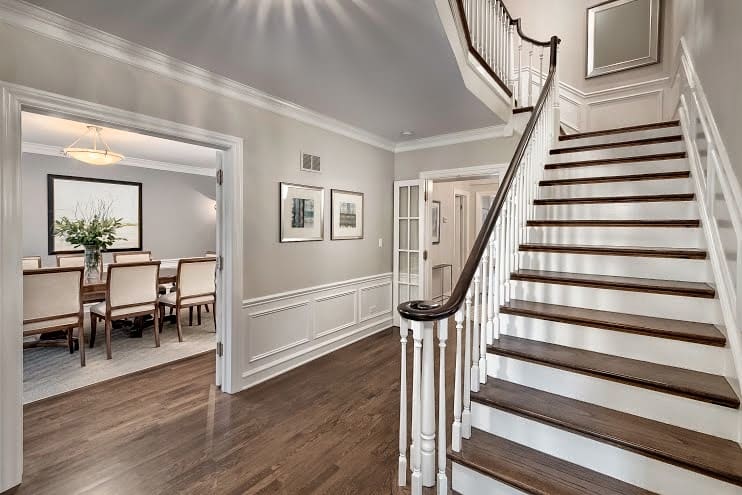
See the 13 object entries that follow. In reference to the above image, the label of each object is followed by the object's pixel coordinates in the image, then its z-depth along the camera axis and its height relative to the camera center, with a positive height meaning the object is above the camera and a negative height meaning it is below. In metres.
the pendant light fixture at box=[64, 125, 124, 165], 4.03 +0.95
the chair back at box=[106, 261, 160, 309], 3.65 -0.54
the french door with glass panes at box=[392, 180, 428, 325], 4.68 -0.05
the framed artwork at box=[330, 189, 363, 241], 3.97 +0.27
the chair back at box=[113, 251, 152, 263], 5.36 -0.35
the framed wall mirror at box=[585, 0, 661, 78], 4.02 +2.46
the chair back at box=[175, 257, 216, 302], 4.24 -0.53
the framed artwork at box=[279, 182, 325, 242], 3.38 +0.25
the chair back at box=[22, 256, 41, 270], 4.49 -0.38
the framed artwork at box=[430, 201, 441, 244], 5.92 +0.30
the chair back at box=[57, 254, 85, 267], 4.76 -0.36
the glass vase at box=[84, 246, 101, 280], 4.14 -0.34
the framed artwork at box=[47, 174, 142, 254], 5.23 +0.51
